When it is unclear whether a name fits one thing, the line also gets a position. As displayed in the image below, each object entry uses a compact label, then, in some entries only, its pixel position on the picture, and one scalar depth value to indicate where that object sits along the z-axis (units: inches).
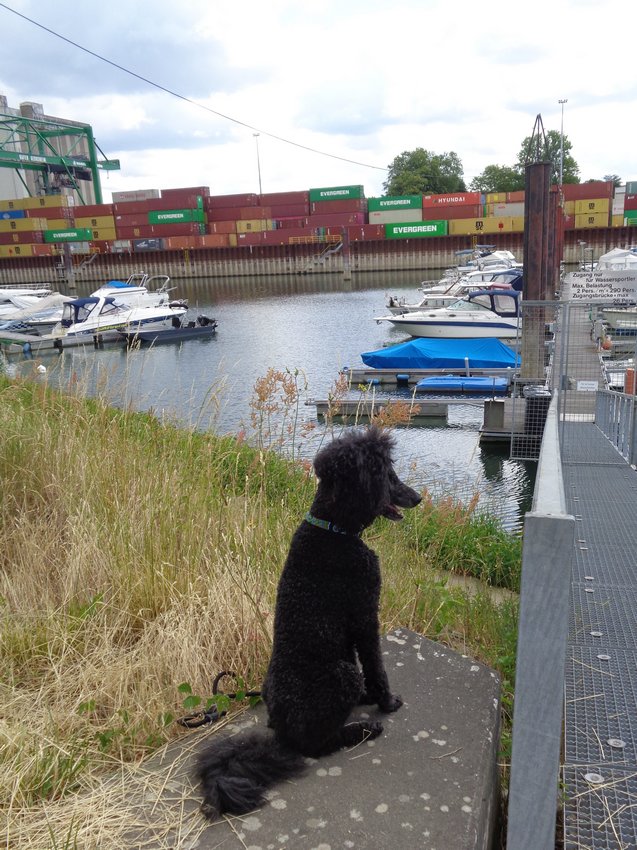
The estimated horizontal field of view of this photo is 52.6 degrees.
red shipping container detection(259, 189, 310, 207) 2474.2
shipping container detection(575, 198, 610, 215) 2116.1
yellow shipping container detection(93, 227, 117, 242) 2534.4
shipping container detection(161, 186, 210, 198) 2554.1
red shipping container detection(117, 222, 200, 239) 2465.6
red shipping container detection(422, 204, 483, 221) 2252.7
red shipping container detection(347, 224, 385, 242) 2269.9
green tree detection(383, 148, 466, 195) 2883.9
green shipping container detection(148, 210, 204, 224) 2484.0
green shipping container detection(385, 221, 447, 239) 2244.1
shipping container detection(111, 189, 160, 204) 2871.6
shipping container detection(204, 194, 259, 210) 2503.7
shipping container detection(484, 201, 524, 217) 2217.0
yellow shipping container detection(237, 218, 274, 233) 2417.6
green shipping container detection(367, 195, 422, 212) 2389.3
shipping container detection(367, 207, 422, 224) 2379.4
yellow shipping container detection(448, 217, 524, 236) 2191.2
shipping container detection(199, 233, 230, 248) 2379.4
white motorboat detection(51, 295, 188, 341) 975.0
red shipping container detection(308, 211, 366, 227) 2395.4
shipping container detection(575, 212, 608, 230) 2132.1
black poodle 69.7
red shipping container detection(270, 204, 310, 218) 2465.6
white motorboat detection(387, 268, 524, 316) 944.9
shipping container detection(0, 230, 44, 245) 2504.9
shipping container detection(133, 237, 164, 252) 2417.6
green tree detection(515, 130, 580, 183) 2620.6
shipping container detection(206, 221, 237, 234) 2445.9
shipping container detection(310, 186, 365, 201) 2493.8
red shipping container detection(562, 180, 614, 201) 2116.1
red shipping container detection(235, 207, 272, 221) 2455.7
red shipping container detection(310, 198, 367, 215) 2426.2
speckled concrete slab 63.2
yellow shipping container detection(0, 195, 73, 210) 2554.1
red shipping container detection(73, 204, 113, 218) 2546.8
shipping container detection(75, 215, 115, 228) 2544.3
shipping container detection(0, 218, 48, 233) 2524.6
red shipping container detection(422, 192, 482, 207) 2299.5
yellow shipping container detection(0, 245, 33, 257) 2484.0
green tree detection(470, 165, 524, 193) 2861.7
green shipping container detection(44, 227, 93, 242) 2428.6
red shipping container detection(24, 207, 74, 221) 2539.4
